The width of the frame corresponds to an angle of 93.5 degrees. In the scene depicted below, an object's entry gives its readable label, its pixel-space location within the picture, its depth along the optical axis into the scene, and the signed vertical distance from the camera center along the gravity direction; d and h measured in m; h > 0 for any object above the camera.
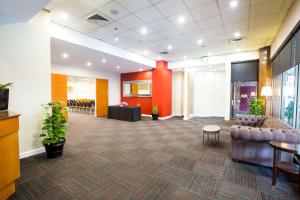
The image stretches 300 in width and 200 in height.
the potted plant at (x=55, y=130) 3.12 -0.77
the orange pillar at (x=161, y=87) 8.22 +0.58
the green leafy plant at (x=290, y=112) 3.52 -0.39
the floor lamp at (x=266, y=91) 4.80 +0.19
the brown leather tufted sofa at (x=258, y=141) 2.54 -0.90
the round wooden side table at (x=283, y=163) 2.04 -1.04
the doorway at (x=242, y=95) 6.73 +0.08
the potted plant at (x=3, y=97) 2.29 -0.02
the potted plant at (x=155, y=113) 8.12 -0.96
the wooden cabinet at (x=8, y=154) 1.85 -0.80
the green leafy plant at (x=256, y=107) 5.53 -0.42
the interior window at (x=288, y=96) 3.52 +0.02
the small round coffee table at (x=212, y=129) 3.93 -0.94
